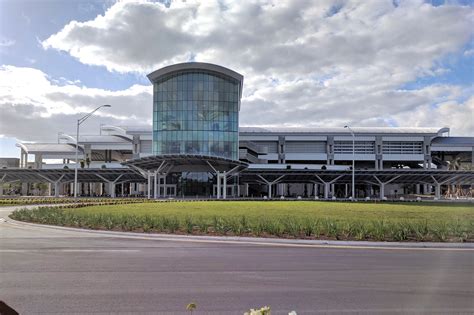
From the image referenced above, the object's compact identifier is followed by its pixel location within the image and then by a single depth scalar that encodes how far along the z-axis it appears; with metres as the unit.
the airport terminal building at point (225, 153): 72.44
